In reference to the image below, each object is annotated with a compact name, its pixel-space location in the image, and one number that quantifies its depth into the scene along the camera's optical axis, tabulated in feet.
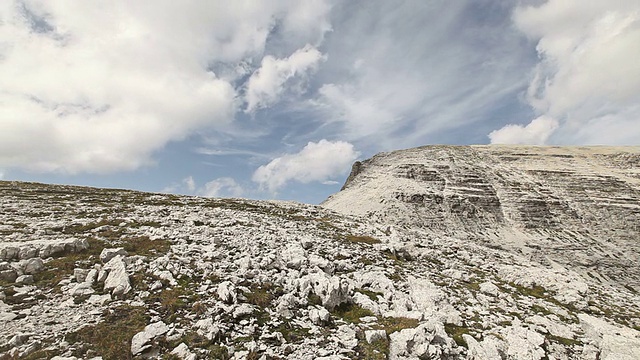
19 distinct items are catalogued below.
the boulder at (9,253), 55.01
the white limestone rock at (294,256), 69.25
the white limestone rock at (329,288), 54.55
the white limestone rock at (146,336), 37.24
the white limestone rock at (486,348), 44.73
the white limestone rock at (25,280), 49.26
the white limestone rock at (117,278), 48.86
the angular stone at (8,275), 49.57
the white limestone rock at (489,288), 74.92
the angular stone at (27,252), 57.14
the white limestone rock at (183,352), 36.04
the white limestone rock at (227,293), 49.60
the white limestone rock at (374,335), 43.93
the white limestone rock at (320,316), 48.25
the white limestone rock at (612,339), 49.19
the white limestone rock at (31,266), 52.80
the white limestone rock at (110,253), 59.40
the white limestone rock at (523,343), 46.80
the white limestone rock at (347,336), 42.65
